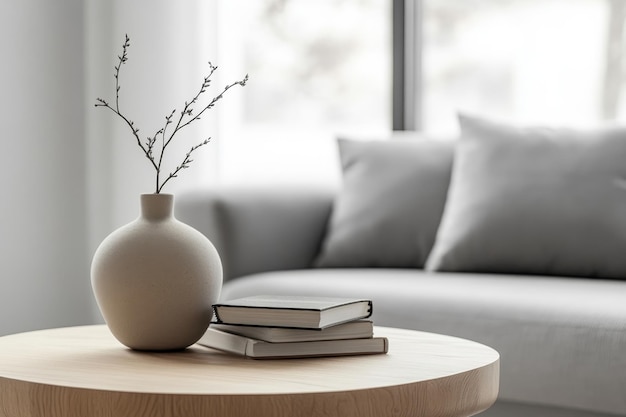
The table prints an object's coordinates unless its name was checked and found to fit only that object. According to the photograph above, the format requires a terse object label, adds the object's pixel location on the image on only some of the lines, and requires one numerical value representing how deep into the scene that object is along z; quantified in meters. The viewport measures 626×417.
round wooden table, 2.05
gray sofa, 2.87
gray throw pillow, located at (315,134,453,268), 3.73
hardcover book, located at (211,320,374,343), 2.30
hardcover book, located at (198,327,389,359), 2.30
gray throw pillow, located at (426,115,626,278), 3.41
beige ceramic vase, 2.35
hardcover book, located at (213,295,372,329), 2.30
